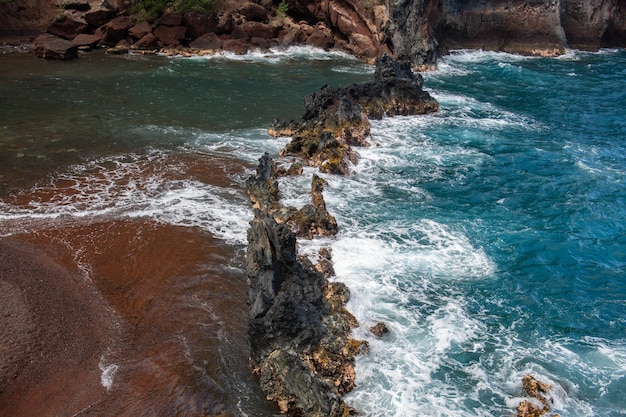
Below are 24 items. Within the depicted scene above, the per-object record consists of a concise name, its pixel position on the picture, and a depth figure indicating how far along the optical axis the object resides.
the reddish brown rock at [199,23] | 45.78
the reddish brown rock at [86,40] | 43.59
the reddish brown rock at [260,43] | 46.50
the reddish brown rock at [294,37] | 47.66
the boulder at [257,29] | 47.00
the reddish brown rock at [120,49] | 43.59
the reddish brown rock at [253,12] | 47.84
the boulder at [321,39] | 47.84
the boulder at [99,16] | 46.06
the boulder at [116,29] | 45.12
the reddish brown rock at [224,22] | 46.44
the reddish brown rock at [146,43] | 44.78
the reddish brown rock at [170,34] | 45.62
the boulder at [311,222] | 17.97
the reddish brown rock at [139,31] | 45.38
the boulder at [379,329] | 13.53
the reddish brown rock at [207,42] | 45.59
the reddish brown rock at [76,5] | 47.28
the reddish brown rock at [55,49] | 40.28
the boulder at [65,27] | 44.97
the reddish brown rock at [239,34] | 46.81
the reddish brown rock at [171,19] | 45.59
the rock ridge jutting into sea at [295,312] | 11.36
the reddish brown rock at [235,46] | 45.29
